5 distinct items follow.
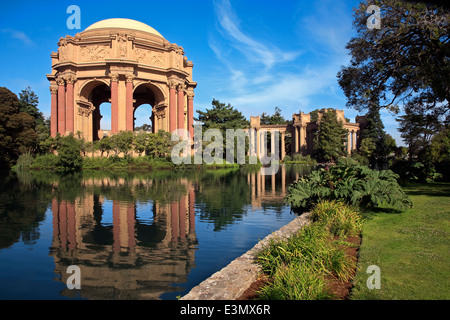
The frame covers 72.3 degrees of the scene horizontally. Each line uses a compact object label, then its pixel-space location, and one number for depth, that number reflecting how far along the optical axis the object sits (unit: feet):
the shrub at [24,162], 112.57
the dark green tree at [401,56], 35.53
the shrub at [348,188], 25.20
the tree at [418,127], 48.21
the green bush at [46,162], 110.52
